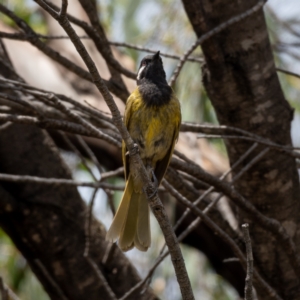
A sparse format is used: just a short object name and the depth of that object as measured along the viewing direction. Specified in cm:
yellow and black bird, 745
